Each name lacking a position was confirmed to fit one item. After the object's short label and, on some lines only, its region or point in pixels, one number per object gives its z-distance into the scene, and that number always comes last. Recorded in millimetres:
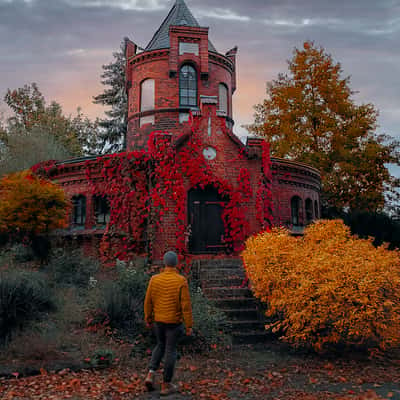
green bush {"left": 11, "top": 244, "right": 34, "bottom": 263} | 14219
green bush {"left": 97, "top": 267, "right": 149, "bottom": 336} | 8555
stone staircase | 9305
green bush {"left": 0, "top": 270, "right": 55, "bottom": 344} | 7809
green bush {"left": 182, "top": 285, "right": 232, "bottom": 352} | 8297
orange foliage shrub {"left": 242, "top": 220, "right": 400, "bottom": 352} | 7246
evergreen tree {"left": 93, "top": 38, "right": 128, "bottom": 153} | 34156
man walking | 5832
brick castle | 14516
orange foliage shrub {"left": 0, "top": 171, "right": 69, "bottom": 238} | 12656
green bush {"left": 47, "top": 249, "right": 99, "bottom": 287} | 12174
